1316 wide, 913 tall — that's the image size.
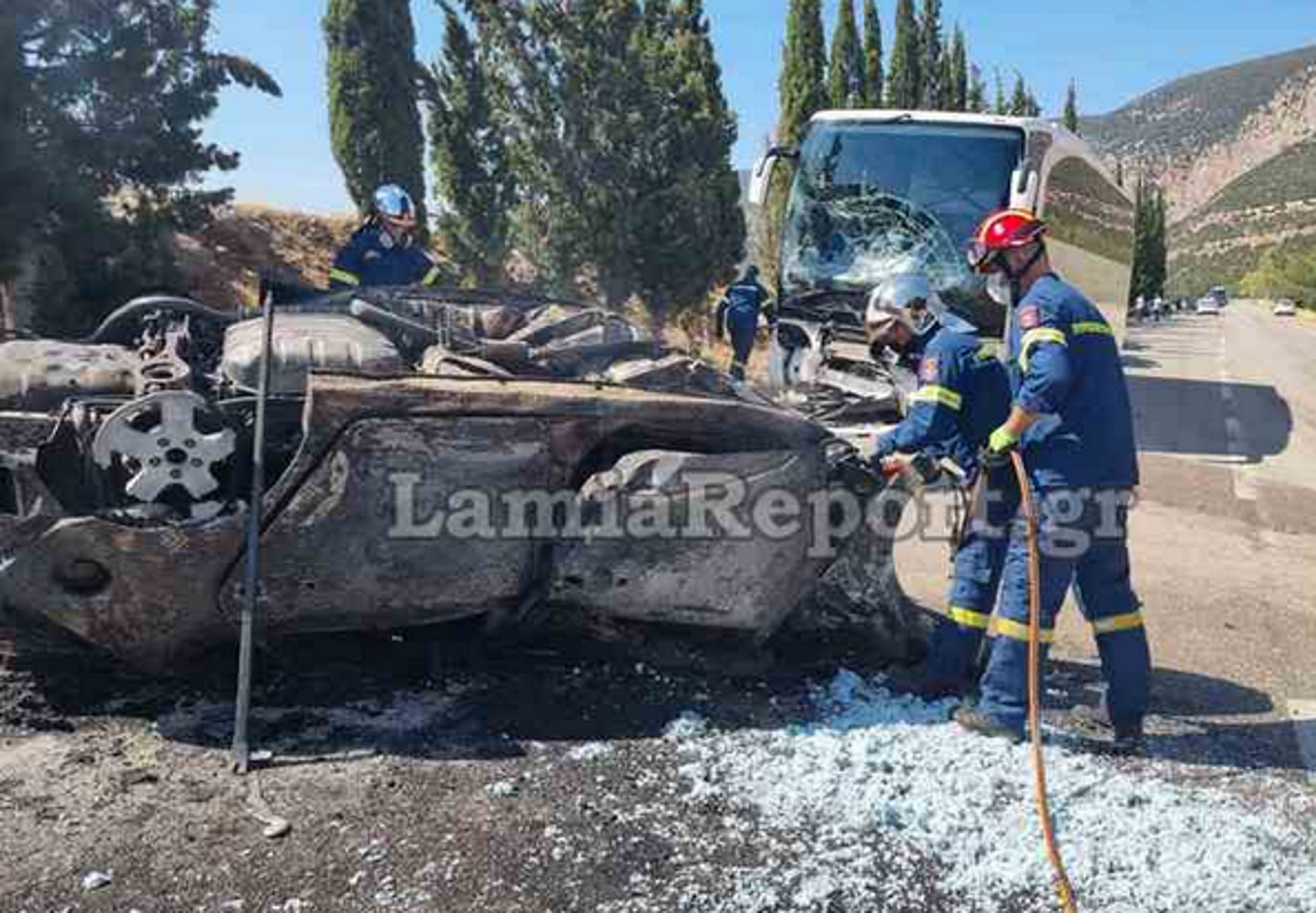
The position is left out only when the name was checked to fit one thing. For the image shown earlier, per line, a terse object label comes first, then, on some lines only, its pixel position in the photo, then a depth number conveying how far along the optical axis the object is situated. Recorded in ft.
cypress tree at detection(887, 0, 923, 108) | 101.60
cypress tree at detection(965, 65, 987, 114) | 125.18
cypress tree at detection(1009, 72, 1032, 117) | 133.59
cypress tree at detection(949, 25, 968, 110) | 121.49
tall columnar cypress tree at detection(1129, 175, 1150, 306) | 154.51
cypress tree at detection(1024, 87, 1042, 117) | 136.15
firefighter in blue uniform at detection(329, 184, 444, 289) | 19.69
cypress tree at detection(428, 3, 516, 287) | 48.91
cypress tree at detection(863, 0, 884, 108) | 93.50
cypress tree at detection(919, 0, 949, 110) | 108.88
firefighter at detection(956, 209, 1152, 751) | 12.17
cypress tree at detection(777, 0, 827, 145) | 76.69
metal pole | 10.68
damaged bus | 28.96
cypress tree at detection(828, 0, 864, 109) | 88.38
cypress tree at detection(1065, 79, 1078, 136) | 152.97
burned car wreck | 10.80
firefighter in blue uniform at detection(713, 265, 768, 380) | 39.86
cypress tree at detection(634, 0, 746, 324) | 48.98
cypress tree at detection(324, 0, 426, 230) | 51.34
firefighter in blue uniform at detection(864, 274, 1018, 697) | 12.92
